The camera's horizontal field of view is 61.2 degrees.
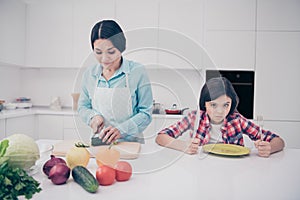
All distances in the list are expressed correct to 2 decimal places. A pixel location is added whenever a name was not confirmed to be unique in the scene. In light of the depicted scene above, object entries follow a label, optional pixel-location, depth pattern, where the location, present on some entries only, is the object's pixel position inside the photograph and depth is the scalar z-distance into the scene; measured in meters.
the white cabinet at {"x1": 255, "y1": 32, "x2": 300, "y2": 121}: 2.18
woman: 0.81
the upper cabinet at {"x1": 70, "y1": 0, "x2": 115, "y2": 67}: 2.36
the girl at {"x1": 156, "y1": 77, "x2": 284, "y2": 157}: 0.81
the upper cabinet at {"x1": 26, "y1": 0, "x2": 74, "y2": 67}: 2.40
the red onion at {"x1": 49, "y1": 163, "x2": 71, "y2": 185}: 0.59
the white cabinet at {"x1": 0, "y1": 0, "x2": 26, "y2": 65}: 2.17
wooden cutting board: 0.77
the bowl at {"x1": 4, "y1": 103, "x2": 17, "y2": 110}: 2.24
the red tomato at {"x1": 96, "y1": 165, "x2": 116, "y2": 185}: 0.59
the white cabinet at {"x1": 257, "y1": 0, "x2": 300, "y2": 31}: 2.21
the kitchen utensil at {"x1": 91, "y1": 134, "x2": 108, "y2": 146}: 0.78
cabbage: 0.56
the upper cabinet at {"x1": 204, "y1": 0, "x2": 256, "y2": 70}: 2.23
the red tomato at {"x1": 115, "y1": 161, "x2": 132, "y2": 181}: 0.62
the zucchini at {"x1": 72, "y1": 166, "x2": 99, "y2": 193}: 0.55
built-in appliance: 2.21
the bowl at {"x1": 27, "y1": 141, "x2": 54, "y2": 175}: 0.74
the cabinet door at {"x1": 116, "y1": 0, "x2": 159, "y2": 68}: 2.31
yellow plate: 0.89
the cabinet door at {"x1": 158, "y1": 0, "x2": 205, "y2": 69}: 2.29
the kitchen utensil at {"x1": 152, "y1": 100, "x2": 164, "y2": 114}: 0.88
